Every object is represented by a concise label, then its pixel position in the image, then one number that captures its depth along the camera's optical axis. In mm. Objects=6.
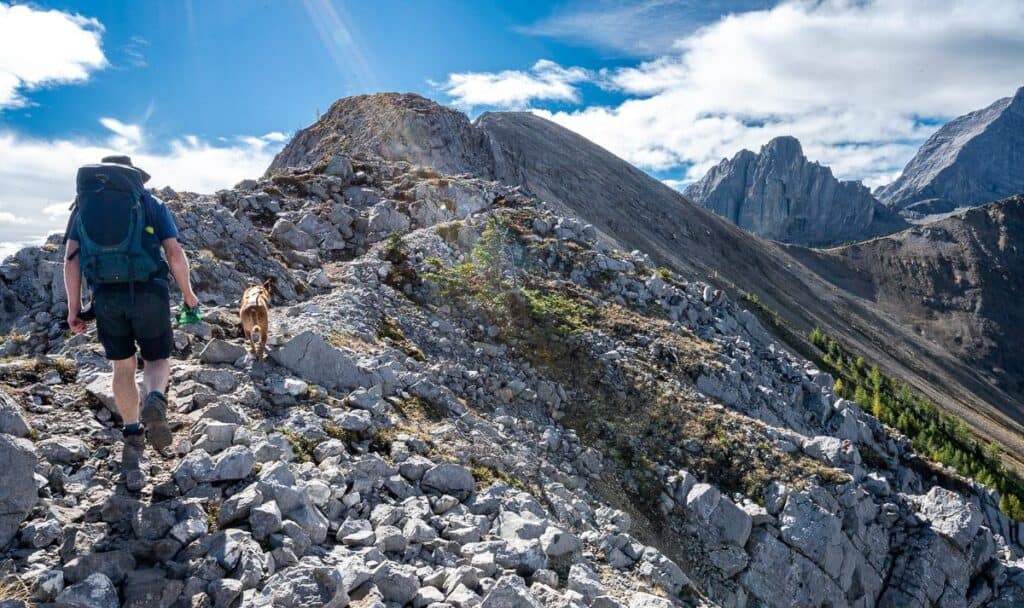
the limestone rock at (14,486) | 4906
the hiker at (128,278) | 6043
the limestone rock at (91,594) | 4434
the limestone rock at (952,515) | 15984
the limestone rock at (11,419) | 5973
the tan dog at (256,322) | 10016
